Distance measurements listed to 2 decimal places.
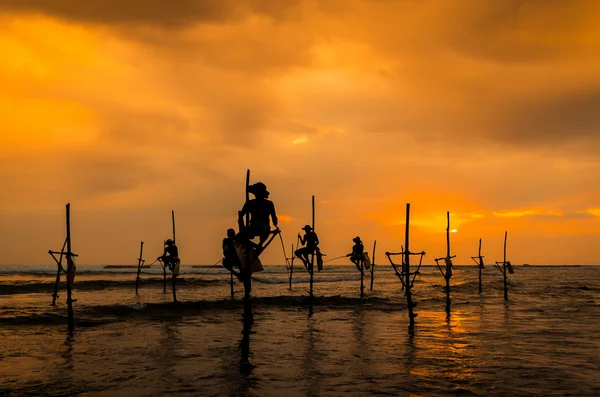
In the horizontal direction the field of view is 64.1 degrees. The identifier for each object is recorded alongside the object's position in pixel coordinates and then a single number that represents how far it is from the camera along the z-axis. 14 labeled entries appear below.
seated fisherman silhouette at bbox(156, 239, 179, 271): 33.88
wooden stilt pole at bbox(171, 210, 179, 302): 33.04
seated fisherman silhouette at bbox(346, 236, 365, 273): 34.41
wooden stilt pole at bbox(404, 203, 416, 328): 19.42
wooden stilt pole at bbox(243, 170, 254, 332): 13.07
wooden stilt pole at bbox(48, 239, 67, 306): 29.00
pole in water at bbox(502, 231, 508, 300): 34.03
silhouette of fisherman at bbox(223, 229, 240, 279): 16.48
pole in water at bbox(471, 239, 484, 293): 38.53
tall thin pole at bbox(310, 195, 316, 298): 25.26
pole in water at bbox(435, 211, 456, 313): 25.92
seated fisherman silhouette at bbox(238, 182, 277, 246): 13.28
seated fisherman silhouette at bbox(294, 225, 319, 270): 26.07
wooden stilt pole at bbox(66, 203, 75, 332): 17.42
